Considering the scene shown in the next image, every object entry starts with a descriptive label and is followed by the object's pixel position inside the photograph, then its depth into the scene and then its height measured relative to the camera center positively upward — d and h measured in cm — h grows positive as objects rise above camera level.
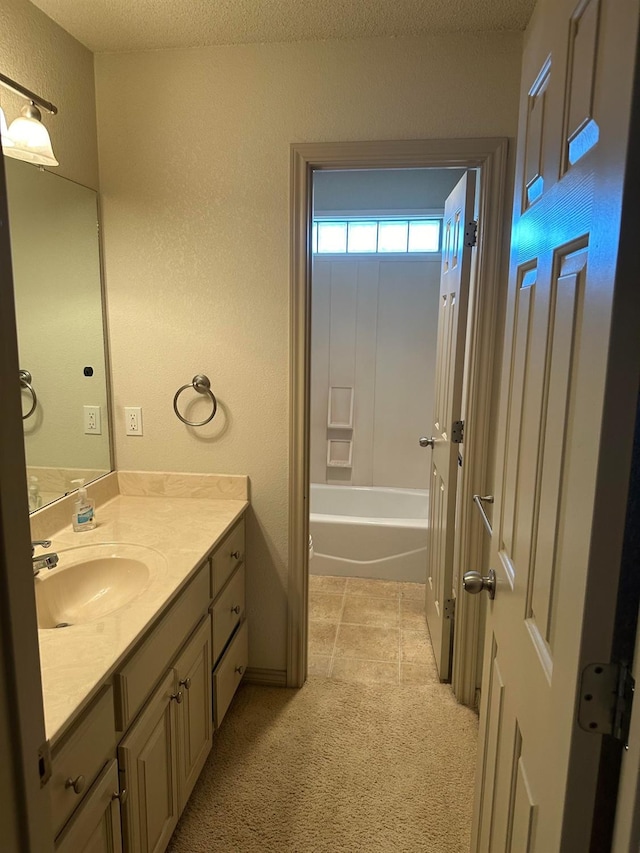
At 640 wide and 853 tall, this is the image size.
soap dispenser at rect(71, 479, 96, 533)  190 -59
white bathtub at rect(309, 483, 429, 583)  344 -124
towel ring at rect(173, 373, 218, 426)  221 -16
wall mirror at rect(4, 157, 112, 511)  179 +4
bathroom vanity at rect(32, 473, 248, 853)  110 -80
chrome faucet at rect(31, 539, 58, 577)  143 -57
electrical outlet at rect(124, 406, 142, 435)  229 -31
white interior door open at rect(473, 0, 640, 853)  65 -13
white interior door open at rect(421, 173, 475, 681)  223 -24
